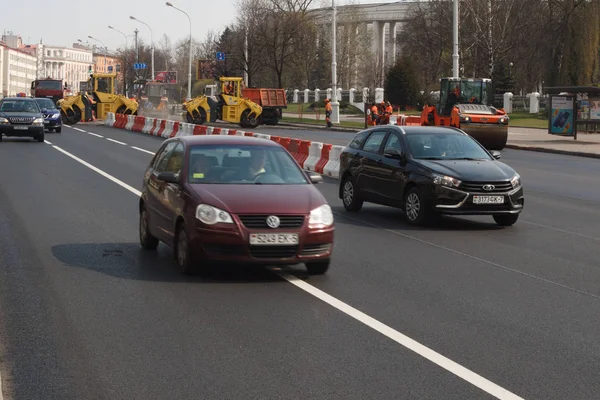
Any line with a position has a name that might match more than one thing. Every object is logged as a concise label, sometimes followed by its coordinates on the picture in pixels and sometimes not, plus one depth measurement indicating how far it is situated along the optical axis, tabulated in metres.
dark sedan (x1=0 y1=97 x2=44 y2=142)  38.44
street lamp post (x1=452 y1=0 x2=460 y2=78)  49.12
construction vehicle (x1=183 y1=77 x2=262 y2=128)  57.47
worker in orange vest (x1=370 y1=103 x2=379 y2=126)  54.16
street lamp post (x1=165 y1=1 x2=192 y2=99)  84.22
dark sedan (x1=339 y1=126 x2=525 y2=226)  15.16
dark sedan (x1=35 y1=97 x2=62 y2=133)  47.59
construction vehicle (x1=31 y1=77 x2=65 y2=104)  77.19
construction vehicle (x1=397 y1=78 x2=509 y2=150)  38.94
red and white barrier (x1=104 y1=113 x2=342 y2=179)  25.84
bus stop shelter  42.69
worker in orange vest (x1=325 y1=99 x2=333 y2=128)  59.09
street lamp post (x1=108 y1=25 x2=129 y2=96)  126.05
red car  10.08
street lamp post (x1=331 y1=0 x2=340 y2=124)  63.97
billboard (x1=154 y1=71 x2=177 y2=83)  112.62
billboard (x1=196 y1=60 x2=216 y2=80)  86.05
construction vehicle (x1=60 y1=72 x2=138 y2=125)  62.75
